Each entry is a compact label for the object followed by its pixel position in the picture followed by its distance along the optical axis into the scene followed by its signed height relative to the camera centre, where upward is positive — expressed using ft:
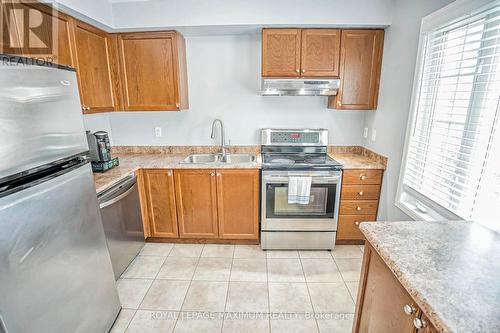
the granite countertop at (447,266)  2.24 -1.76
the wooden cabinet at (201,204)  7.78 -2.94
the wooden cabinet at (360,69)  7.68 +1.42
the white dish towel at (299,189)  7.39 -2.27
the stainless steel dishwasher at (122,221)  6.15 -3.01
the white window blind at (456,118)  4.24 -0.08
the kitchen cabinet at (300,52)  7.58 +1.89
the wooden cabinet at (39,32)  4.48 +1.65
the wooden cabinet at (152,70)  7.82 +1.37
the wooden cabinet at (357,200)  7.66 -2.73
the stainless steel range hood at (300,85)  7.79 +0.89
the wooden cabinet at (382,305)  2.66 -2.39
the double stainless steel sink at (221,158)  9.27 -1.71
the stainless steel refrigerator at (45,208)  3.07 -1.41
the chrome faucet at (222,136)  9.21 -0.87
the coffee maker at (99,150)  6.86 -1.05
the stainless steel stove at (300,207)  7.50 -2.93
